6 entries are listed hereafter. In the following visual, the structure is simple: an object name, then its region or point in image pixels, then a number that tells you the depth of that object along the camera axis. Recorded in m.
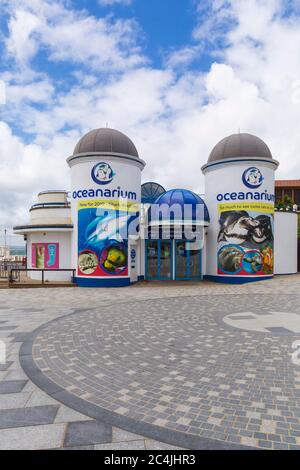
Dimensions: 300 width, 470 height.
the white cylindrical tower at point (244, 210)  20.36
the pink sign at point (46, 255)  21.47
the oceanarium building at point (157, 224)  19.08
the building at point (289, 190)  57.12
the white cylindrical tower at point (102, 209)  18.91
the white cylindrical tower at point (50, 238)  21.33
